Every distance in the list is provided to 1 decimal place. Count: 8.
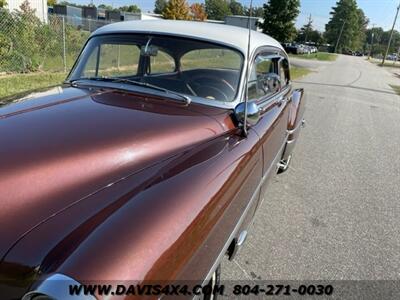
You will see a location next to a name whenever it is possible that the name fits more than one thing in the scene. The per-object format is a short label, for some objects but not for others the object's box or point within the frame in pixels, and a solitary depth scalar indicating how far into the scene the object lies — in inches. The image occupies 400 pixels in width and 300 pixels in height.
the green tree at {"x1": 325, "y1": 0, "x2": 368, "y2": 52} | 3462.1
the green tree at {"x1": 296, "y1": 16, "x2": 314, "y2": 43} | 4015.8
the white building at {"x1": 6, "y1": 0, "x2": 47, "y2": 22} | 768.1
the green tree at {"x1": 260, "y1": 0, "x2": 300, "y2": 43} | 1868.8
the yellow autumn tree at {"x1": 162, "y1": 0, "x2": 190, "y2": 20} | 1595.8
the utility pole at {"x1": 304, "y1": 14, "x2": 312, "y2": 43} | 3954.2
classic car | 54.5
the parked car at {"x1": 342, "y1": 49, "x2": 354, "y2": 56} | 3836.9
